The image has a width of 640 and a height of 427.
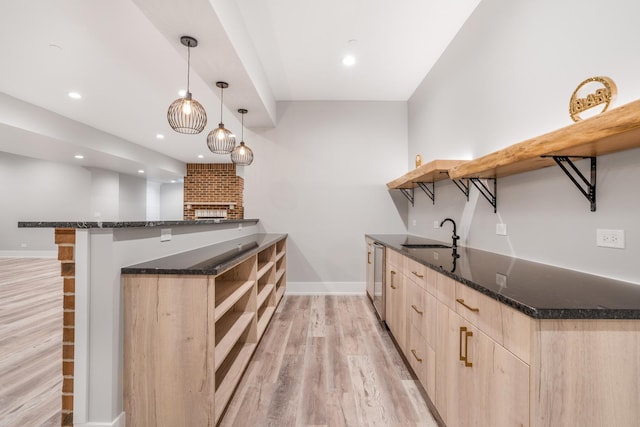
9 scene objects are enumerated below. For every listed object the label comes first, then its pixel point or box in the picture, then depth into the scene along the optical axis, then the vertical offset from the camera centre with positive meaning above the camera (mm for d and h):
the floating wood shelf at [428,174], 2338 +380
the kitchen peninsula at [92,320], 1364 -551
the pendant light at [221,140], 2893 +791
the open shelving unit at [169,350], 1399 -712
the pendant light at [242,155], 3396 +727
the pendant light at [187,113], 2205 +812
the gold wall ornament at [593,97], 1191 +539
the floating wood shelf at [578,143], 893 +285
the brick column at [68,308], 1374 -493
